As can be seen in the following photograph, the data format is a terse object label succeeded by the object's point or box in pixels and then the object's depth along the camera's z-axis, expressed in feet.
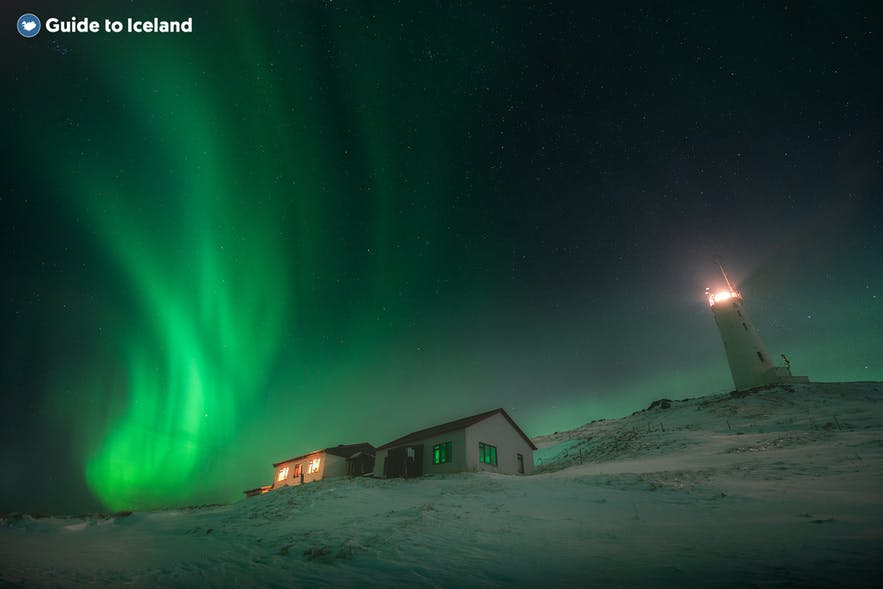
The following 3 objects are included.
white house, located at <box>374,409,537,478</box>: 94.63
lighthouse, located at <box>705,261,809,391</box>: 155.02
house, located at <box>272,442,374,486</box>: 135.33
